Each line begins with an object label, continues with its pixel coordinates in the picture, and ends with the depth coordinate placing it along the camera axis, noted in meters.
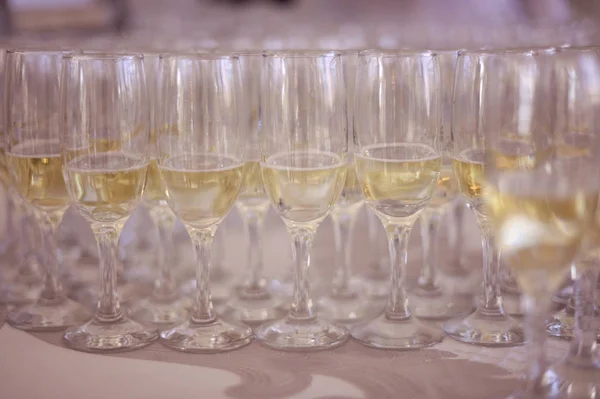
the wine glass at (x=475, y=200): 1.04
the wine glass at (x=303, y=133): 1.05
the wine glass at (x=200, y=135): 1.04
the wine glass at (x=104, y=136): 1.05
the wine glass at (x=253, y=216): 1.15
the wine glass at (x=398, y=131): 1.05
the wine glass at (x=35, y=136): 1.10
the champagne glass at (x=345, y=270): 1.16
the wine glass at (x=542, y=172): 0.91
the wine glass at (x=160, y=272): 1.15
